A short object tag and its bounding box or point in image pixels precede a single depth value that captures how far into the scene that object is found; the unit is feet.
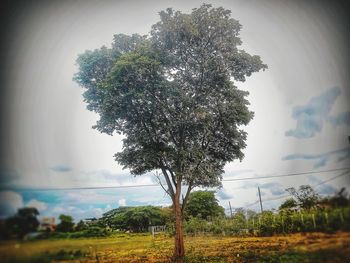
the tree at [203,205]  112.68
